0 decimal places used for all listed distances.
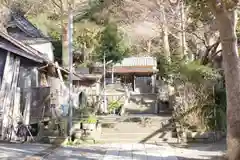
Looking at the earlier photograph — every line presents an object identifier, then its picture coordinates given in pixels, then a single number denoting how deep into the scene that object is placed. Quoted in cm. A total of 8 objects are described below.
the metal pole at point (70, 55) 1308
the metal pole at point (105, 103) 2148
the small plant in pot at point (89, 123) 1324
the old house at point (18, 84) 1288
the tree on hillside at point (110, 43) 2741
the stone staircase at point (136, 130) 1346
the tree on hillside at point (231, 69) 712
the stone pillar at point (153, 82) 3356
